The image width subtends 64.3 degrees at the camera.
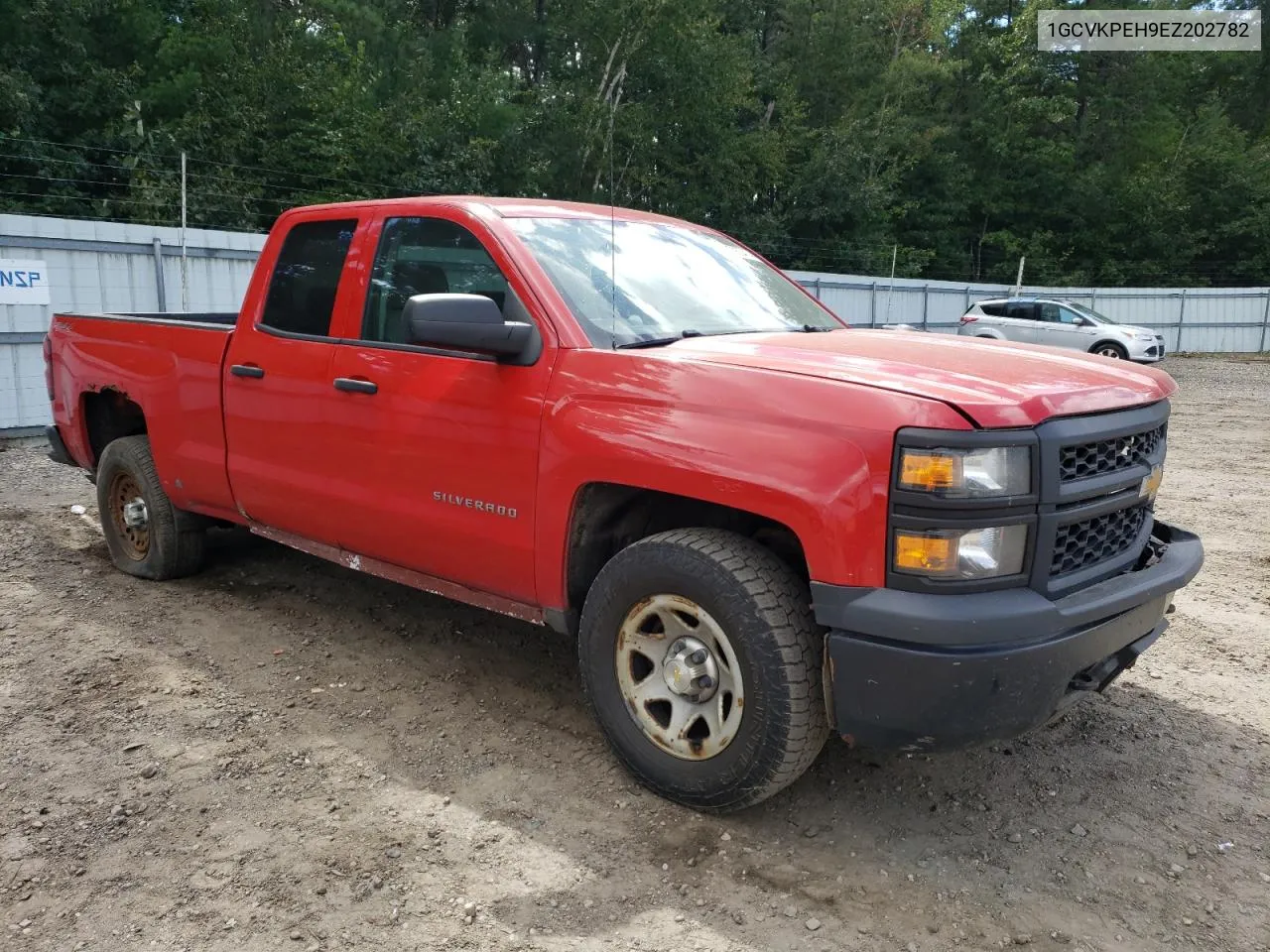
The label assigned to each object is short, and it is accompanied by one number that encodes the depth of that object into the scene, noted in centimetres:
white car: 2075
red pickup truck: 263
